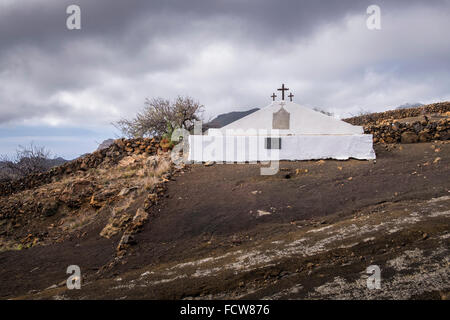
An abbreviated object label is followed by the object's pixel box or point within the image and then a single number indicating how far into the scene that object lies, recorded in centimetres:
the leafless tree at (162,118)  1803
